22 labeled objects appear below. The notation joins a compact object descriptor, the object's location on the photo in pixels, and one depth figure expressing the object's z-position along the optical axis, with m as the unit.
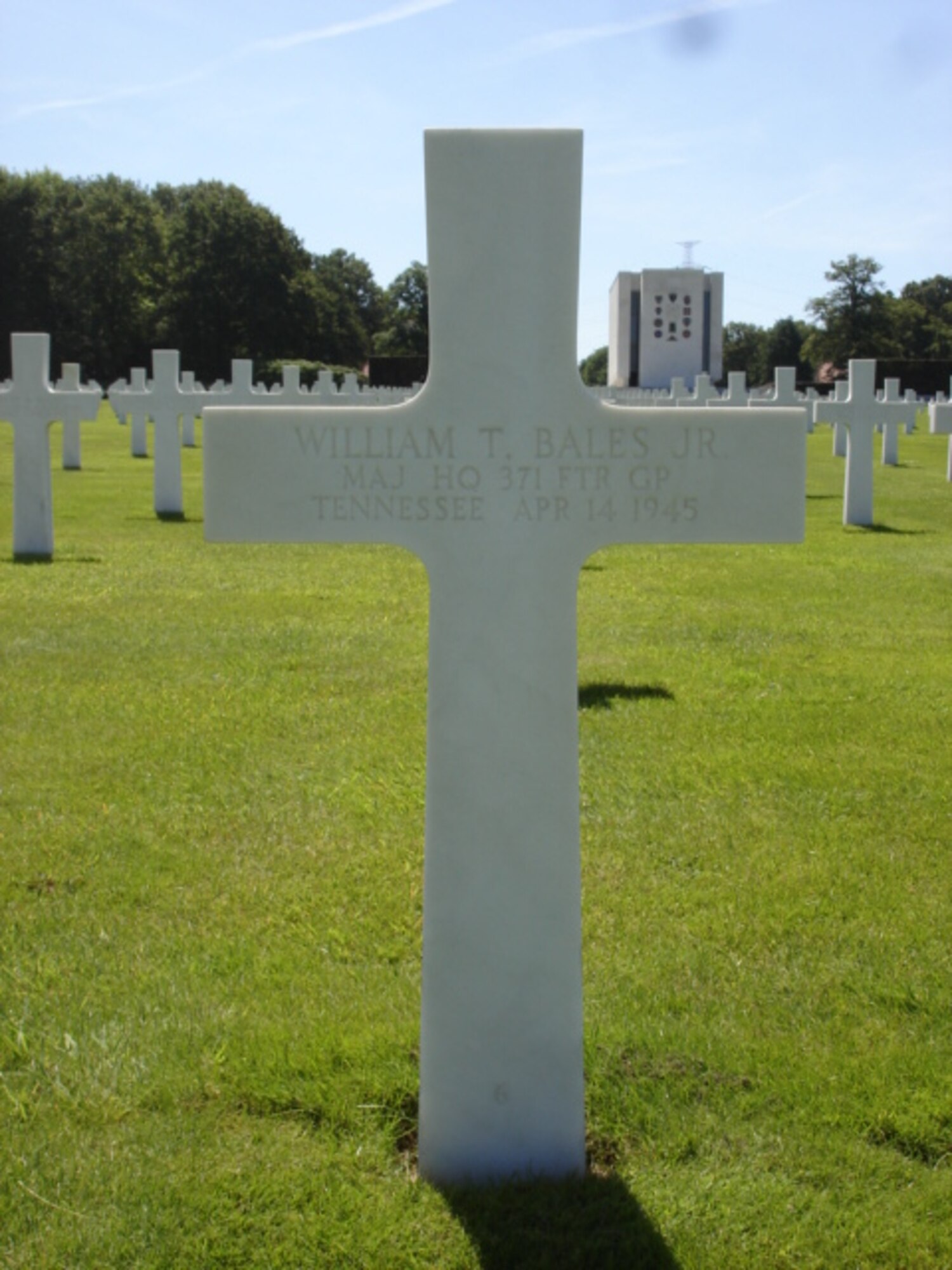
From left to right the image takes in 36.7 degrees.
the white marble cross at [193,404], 16.86
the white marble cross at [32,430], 12.45
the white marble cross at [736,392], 21.55
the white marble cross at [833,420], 15.42
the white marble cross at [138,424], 27.41
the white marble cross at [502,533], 2.69
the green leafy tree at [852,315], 76.81
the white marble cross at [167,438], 16.36
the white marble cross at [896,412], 15.92
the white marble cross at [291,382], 21.41
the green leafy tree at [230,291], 65.19
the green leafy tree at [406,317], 78.31
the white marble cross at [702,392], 21.00
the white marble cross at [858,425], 15.58
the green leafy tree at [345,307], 67.56
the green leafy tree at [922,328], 76.75
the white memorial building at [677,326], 80.81
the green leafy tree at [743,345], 97.19
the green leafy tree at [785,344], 88.38
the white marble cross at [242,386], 19.73
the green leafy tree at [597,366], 114.64
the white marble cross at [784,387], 21.70
